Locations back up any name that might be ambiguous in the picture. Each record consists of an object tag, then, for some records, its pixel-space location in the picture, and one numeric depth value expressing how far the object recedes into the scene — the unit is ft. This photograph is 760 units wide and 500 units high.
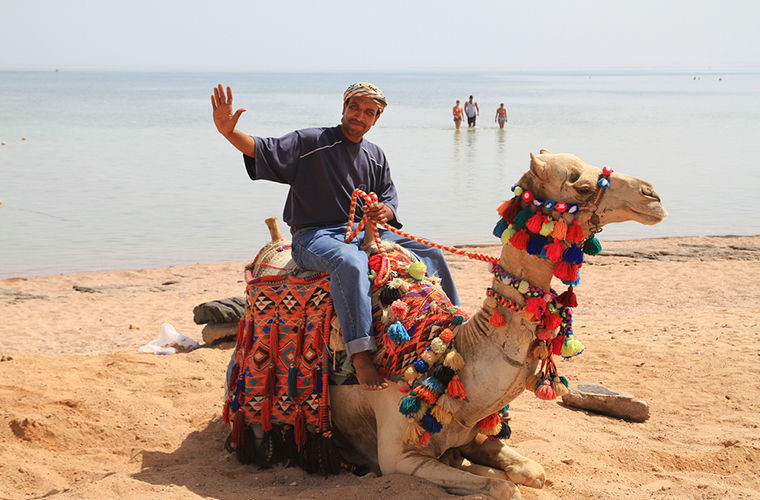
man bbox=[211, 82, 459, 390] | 17.16
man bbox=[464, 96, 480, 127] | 144.67
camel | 14.29
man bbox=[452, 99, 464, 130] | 141.49
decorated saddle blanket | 16.83
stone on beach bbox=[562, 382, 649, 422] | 22.47
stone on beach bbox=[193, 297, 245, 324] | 29.60
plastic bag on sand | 29.50
